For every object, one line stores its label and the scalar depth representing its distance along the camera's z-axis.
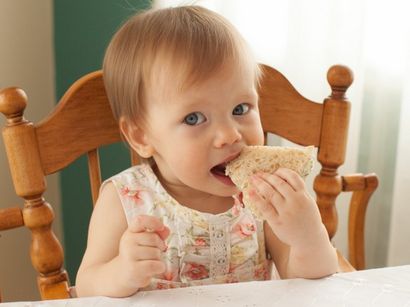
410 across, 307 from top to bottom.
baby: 0.84
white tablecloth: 0.81
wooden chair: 0.94
